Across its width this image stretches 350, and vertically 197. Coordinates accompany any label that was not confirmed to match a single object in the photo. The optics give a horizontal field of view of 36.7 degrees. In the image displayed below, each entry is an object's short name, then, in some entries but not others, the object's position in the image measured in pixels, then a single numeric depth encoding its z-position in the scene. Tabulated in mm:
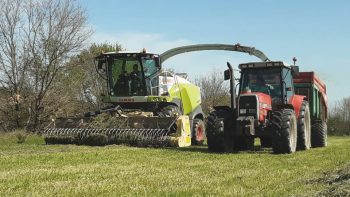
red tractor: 12719
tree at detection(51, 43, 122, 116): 26953
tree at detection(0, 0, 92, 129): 25250
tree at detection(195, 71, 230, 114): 46250
